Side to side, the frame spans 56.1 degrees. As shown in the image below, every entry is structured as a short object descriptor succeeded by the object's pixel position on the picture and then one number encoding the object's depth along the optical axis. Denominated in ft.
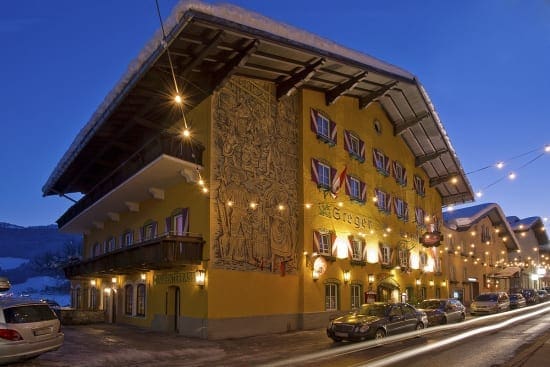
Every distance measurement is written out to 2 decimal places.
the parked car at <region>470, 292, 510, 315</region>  116.26
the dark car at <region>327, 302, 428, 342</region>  58.70
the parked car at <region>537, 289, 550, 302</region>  188.30
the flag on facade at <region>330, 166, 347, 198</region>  89.50
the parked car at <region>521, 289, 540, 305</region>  169.39
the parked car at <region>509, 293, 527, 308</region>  142.20
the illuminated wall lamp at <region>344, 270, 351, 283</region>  90.94
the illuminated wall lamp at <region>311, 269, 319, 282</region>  81.35
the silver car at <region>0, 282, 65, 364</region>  40.75
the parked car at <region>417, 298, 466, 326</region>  83.56
